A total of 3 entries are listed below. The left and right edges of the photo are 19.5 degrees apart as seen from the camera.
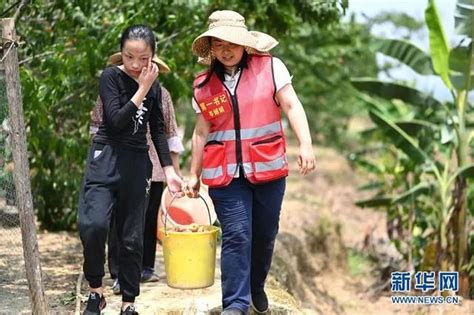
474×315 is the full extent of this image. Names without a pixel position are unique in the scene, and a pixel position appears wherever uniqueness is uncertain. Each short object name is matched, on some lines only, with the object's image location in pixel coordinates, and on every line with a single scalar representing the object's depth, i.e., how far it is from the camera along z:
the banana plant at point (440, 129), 13.62
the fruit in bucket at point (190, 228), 8.81
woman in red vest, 7.63
